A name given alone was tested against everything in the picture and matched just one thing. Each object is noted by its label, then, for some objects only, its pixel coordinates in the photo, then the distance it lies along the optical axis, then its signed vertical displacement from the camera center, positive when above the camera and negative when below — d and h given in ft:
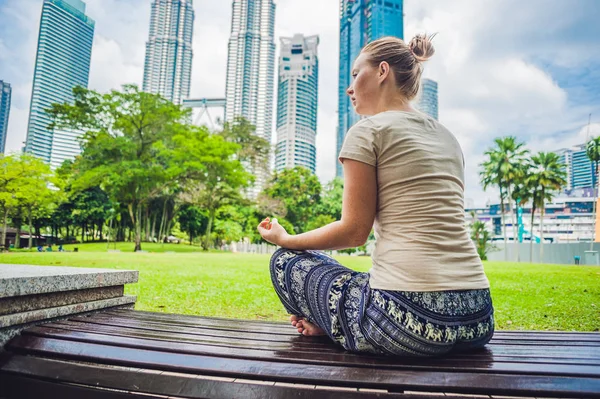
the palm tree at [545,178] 83.56 +15.82
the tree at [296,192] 99.14 +11.18
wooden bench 3.10 -1.28
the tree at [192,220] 102.72 +2.85
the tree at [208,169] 67.21 +11.44
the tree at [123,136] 61.41 +15.86
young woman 3.73 -0.09
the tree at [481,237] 76.79 +1.41
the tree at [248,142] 97.66 +24.11
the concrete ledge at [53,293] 4.70 -1.06
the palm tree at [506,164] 94.43 +20.67
